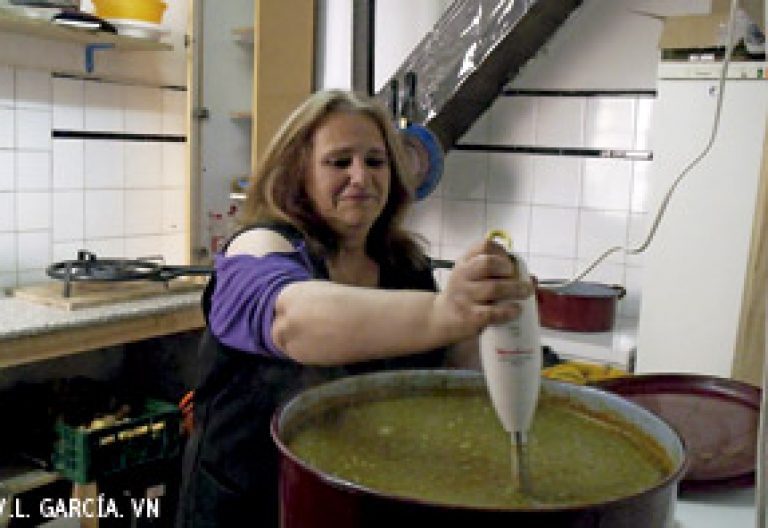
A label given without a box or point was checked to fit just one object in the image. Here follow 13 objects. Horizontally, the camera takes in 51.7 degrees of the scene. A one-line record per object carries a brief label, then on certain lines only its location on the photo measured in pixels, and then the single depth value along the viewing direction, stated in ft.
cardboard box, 6.95
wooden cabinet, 9.95
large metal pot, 1.82
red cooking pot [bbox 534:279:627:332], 7.95
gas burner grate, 8.36
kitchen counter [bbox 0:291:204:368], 7.29
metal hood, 8.89
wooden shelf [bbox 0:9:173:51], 8.28
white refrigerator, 7.01
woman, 3.00
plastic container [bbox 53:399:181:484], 7.77
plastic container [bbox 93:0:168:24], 9.21
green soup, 2.34
